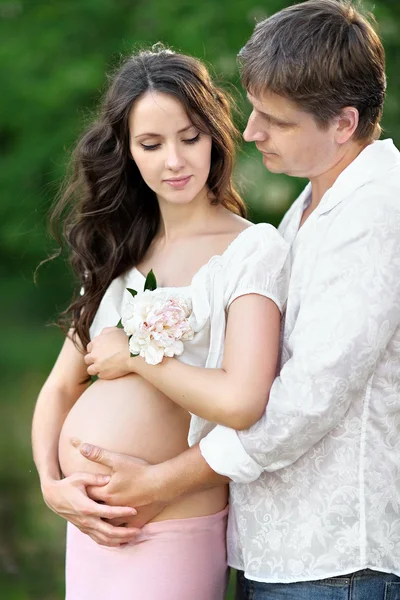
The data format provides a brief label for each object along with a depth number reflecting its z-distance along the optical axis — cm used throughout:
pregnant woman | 437
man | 396
